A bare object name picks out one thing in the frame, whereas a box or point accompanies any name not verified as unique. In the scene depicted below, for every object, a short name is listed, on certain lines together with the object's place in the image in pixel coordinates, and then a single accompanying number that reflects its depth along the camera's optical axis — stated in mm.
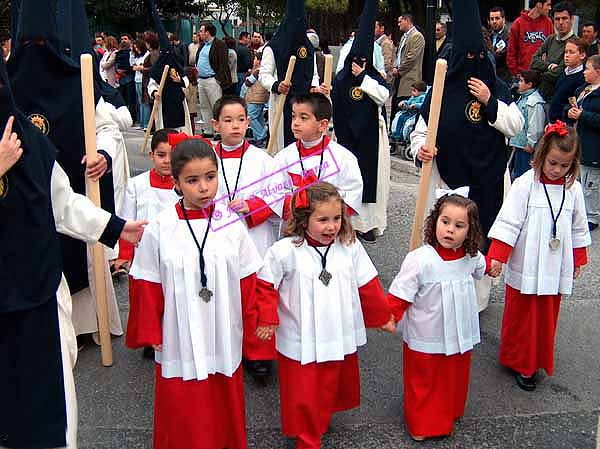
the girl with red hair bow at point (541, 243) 3953
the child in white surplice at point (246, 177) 4230
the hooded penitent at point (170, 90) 10953
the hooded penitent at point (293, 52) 7719
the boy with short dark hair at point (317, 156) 4547
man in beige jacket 11367
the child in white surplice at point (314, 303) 3307
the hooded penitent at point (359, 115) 7027
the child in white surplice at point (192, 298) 3096
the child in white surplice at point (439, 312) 3521
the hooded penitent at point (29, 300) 2736
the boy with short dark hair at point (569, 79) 7594
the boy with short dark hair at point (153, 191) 4488
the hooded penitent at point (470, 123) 4461
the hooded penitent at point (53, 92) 3934
